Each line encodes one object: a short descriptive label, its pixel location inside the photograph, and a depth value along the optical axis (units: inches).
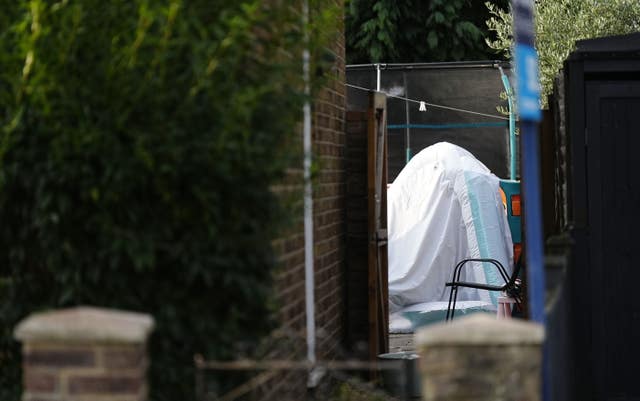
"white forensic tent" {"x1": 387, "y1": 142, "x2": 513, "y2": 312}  1232.2
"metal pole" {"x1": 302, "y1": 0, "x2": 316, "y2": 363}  563.5
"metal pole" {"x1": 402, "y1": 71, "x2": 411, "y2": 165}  1658.5
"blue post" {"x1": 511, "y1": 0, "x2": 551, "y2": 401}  325.1
